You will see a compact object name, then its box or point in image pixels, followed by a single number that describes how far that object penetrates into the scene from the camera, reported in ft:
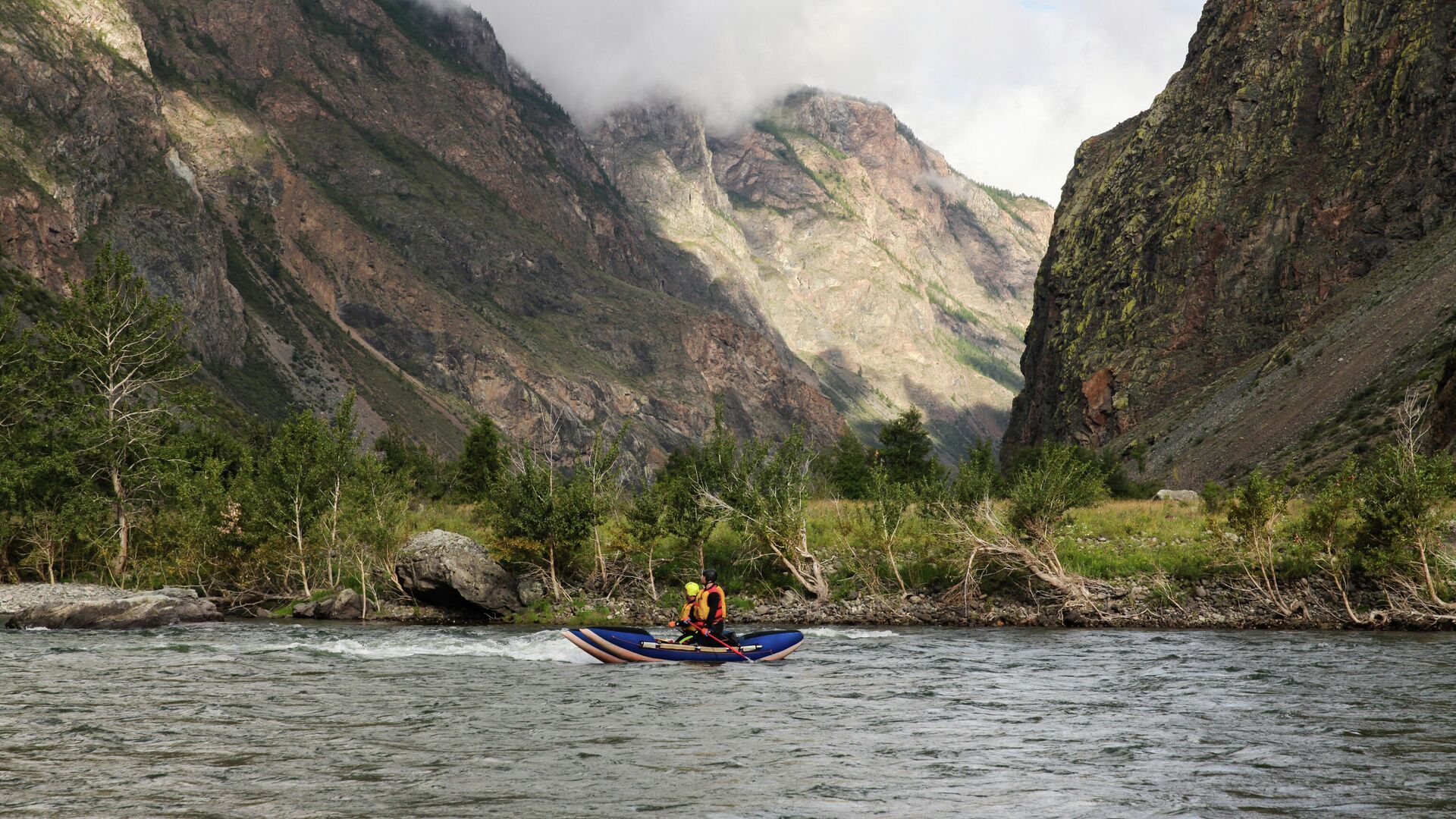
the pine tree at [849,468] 272.72
